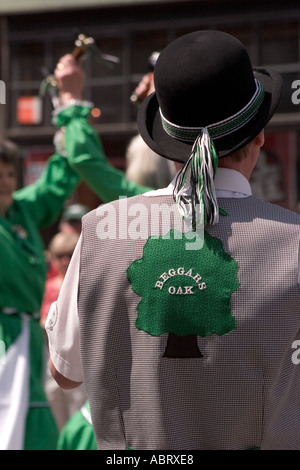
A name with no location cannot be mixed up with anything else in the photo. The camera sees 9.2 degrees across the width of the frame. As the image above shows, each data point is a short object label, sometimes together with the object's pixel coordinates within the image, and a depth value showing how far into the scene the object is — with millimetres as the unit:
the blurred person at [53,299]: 10888
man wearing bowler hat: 3570
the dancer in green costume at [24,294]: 7252
